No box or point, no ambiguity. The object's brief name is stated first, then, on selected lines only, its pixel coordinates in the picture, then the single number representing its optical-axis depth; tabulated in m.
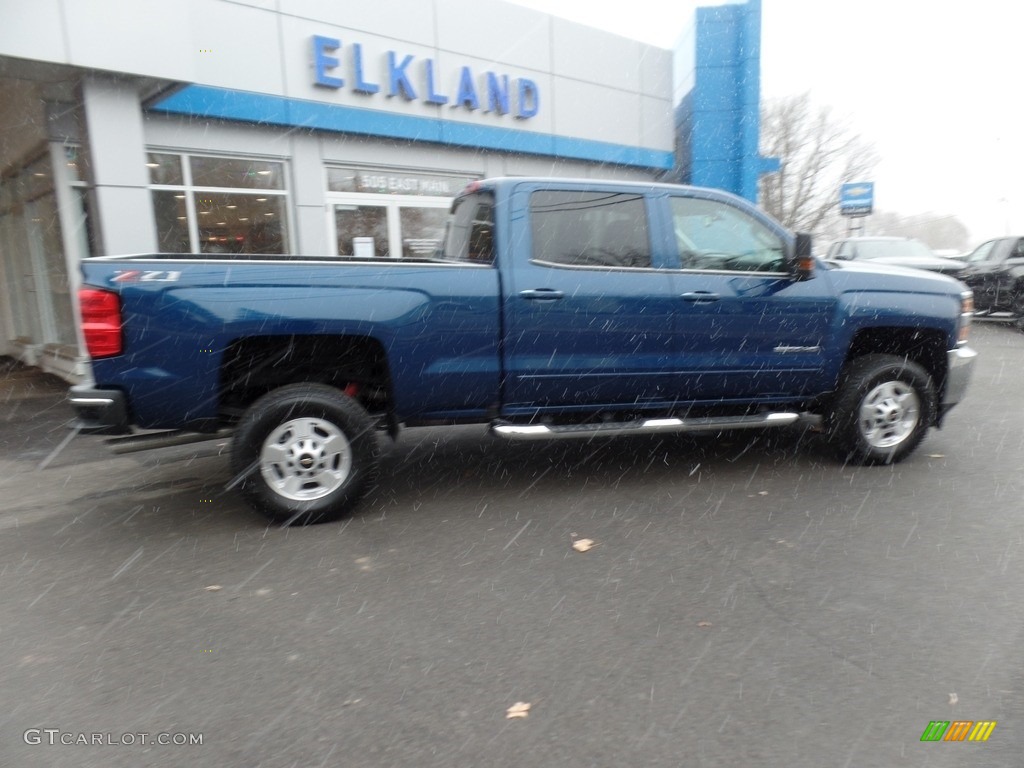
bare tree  37.16
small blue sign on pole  27.17
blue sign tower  18.44
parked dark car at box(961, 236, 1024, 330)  14.14
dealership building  8.79
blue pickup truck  4.11
